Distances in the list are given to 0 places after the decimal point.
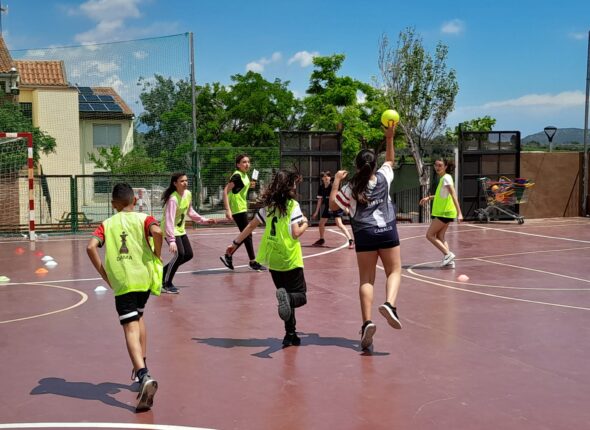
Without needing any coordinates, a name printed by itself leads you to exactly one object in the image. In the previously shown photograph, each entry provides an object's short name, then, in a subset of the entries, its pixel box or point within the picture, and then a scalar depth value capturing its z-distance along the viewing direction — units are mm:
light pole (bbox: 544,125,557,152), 25250
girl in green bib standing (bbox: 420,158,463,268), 11852
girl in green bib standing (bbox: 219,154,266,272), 11695
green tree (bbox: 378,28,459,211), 31469
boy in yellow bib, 5383
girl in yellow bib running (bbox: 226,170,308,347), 6910
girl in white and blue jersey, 6672
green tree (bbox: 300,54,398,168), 35781
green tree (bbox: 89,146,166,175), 22588
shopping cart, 21281
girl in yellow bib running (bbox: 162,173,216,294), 9562
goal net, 19047
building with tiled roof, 26766
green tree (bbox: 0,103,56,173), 20500
